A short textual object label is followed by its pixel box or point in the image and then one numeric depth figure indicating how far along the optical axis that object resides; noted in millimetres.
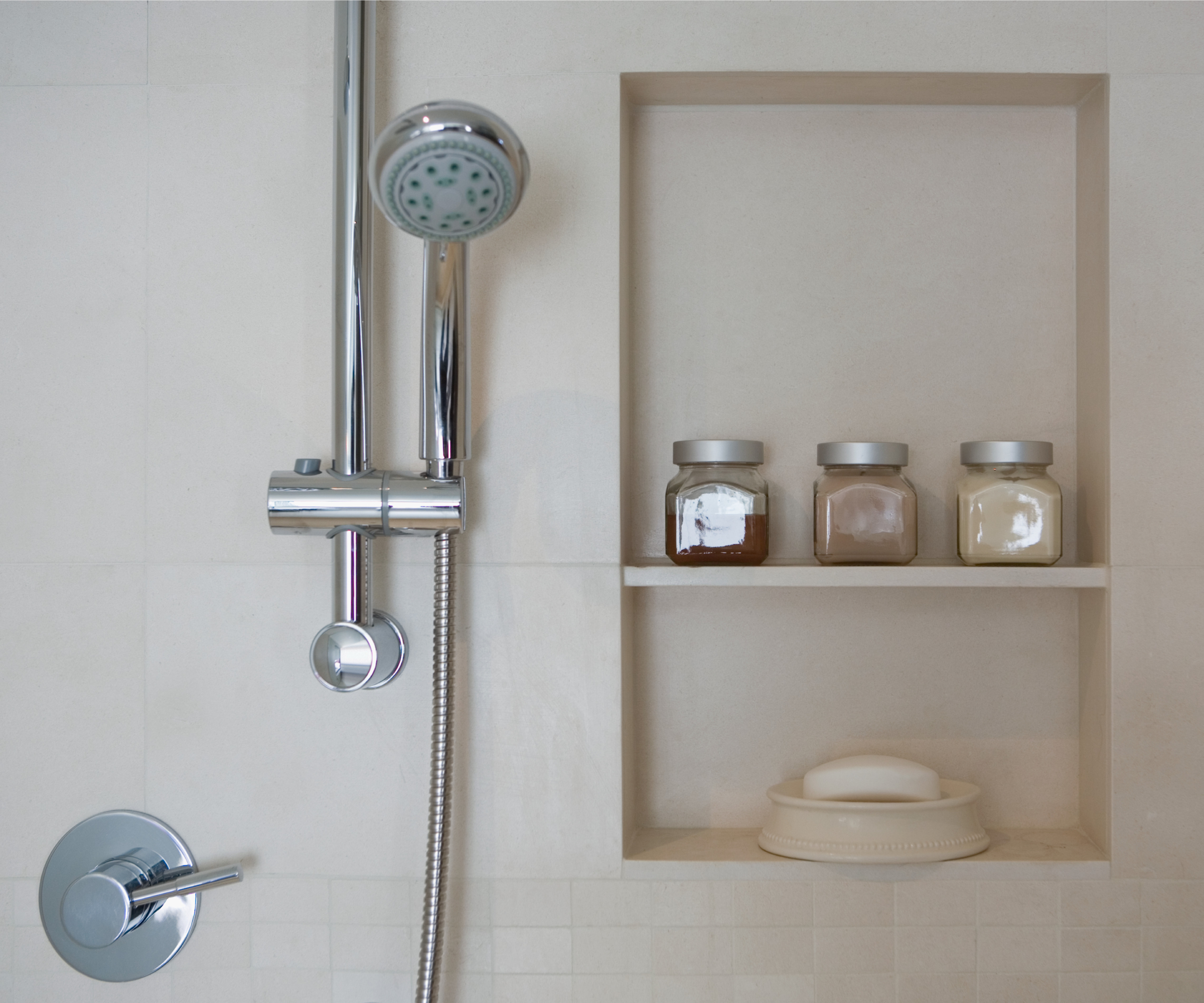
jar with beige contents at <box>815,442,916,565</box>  790
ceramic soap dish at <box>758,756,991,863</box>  758
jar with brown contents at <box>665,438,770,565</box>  786
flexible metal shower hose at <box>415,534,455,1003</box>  718
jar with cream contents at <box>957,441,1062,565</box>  774
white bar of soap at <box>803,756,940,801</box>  774
